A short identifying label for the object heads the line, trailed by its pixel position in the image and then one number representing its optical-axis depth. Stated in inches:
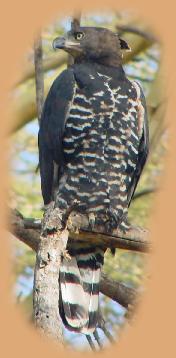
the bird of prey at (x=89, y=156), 536.7
